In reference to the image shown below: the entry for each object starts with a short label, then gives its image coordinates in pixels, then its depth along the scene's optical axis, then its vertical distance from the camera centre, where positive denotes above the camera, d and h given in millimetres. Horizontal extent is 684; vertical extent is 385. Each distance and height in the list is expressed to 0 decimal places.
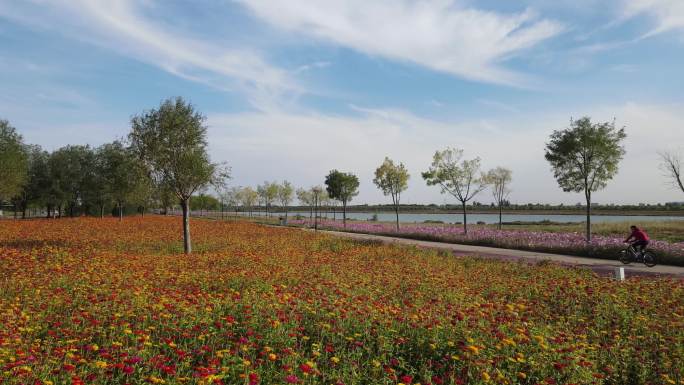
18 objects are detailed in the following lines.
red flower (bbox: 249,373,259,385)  3678 -1634
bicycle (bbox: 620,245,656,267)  17039 -2330
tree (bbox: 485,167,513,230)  45125 +2661
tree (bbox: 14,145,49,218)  52012 +3655
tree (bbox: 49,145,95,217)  52812 +4445
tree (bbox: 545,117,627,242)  24062 +2993
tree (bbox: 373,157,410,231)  41719 +2685
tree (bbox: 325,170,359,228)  51156 +2388
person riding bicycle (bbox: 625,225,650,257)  16938 -1572
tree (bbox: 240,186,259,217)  89712 +1775
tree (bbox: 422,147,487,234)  34031 +2493
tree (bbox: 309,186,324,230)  73100 +2065
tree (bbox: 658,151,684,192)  21578 +1512
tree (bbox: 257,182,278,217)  79562 +2361
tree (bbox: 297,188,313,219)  78875 +1539
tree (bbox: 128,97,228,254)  19062 +2721
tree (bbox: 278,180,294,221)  78312 +2122
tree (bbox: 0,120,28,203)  38094 +4116
